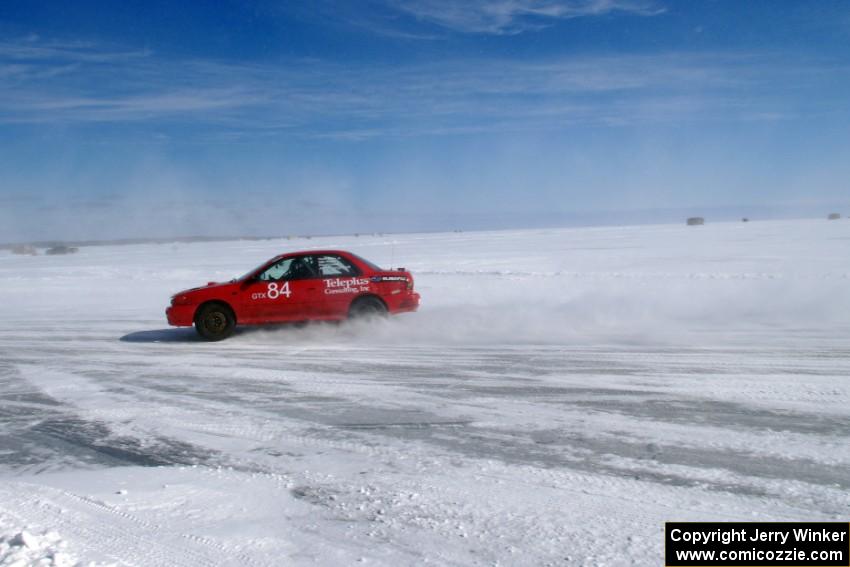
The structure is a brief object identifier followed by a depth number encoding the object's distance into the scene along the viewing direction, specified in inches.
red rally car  462.9
